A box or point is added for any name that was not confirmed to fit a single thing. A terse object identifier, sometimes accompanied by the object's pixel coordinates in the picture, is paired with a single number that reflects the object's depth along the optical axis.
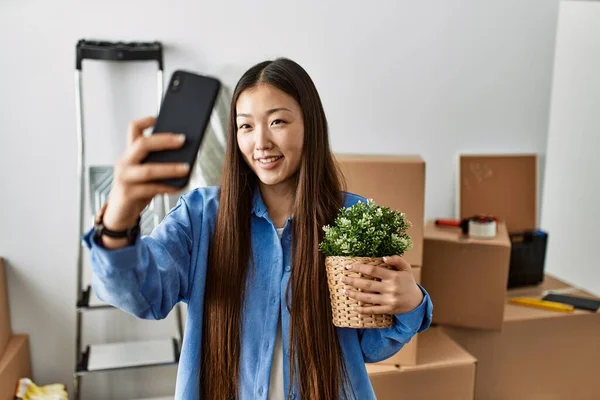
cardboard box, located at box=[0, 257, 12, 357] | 2.44
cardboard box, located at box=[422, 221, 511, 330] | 2.44
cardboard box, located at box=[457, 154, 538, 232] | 2.89
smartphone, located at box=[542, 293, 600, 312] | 2.61
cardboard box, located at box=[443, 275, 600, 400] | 2.53
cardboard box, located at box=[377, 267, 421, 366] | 2.18
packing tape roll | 2.50
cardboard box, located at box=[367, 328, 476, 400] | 2.17
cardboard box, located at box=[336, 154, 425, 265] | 2.05
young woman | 1.22
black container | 2.76
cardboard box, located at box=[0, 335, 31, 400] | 2.27
